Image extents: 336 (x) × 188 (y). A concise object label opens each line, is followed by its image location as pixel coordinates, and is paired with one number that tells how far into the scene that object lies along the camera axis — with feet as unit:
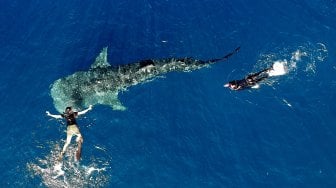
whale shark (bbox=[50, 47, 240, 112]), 130.72
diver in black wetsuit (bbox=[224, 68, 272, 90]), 129.80
